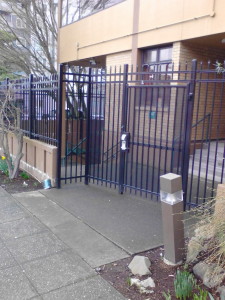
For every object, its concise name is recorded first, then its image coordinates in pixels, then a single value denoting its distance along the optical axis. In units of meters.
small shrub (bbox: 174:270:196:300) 2.73
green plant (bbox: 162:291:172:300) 2.70
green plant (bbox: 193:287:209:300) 2.65
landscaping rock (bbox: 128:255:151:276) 3.18
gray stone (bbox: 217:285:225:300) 2.59
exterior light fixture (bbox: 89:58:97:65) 11.14
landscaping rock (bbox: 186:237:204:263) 3.20
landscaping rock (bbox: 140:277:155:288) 2.98
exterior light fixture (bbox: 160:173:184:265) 3.21
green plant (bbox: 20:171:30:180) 7.10
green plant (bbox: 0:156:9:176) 7.42
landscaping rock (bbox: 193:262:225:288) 2.81
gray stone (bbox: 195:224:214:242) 3.06
